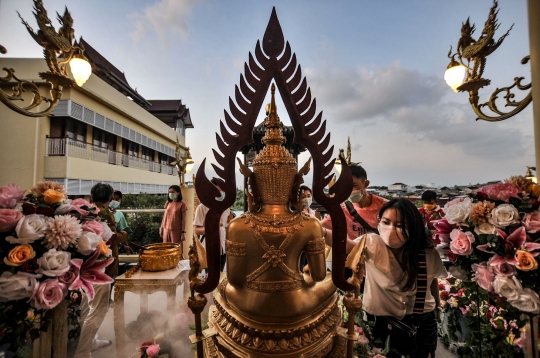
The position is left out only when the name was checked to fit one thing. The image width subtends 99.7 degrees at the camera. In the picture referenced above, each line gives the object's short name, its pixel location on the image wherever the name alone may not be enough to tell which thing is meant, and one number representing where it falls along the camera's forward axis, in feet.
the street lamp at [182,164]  17.82
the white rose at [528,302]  3.99
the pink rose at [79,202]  5.05
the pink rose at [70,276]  4.09
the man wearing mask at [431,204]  7.25
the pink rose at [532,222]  4.17
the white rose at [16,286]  3.64
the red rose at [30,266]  3.86
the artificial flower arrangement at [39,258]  3.75
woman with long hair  5.21
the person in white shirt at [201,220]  12.74
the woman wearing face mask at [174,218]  16.34
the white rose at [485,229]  4.47
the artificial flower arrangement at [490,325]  4.61
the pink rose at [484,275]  4.43
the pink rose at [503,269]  4.20
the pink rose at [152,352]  5.77
